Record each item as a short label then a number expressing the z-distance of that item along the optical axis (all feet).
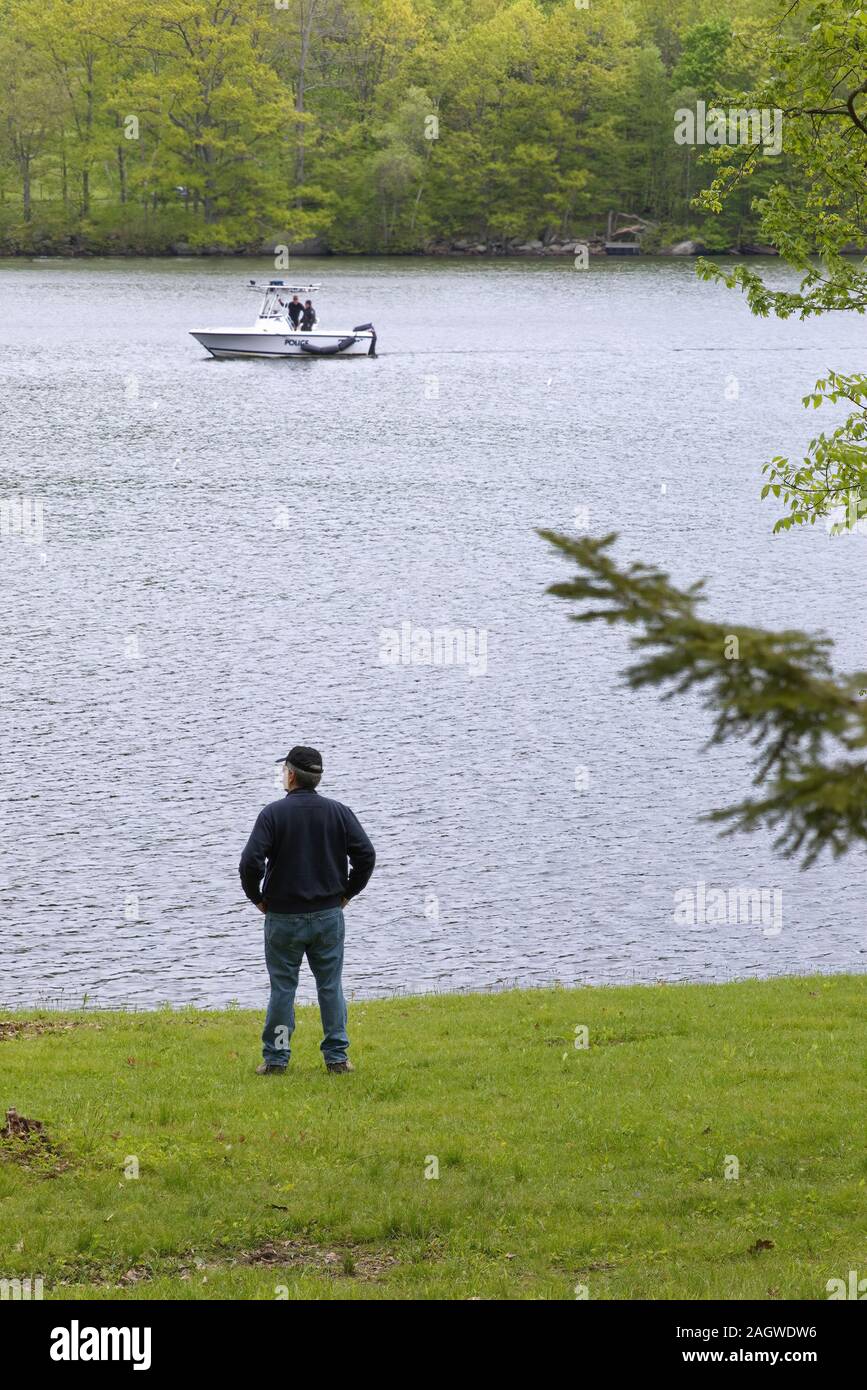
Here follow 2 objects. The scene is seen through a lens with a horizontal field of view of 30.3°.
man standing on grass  42.39
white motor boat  276.82
